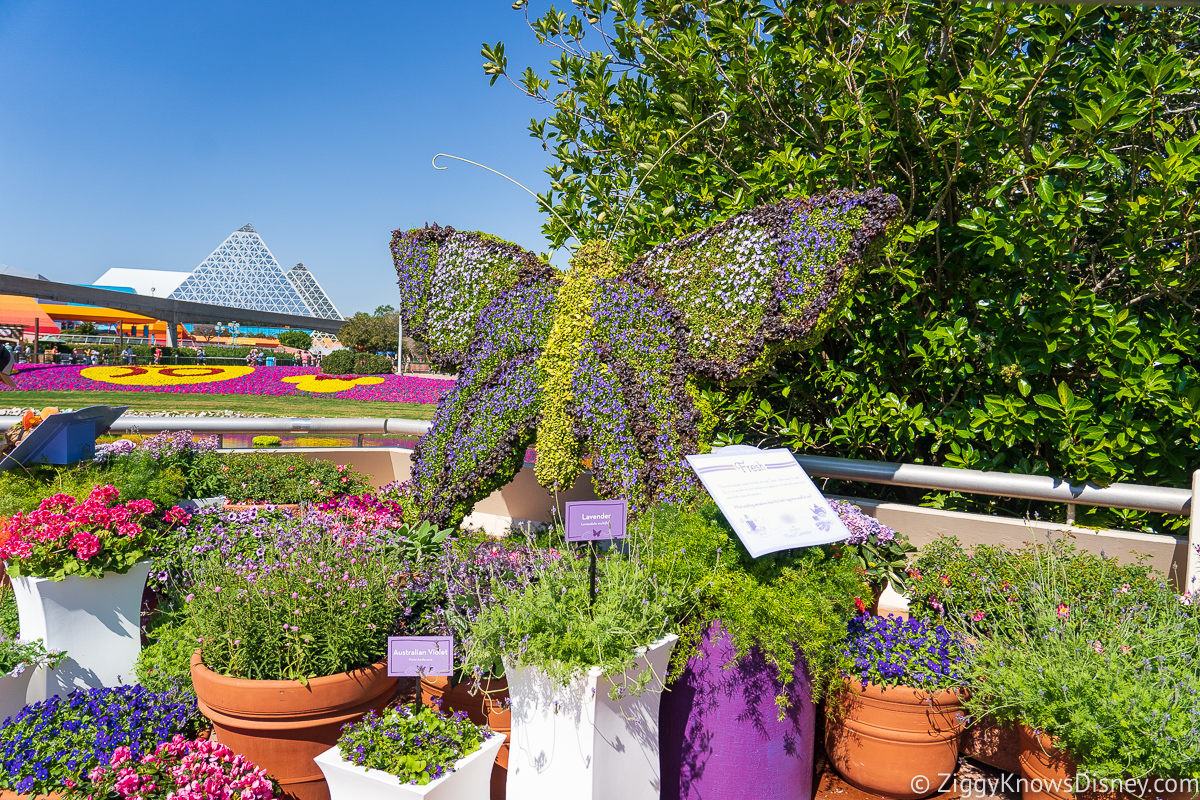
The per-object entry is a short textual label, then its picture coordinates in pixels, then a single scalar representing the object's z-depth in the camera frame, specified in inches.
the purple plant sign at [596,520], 100.8
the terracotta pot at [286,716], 100.0
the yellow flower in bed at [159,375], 712.4
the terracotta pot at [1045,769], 93.7
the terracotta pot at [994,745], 112.7
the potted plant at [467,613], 114.2
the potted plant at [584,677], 92.0
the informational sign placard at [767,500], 104.7
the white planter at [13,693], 113.0
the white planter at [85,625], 119.3
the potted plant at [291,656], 100.7
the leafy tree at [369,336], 1804.9
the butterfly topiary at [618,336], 133.8
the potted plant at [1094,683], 84.4
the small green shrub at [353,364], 1045.8
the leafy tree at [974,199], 135.8
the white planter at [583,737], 91.8
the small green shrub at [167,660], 117.5
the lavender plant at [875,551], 130.3
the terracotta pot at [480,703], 115.2
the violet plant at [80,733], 94.3
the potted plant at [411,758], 87.1
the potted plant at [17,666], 112.5
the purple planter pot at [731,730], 102.7
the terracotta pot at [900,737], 109.5
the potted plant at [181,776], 90.3
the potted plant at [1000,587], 113.6
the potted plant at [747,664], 100.7
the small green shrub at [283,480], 201.0
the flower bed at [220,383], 682.8
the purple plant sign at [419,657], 95.0
